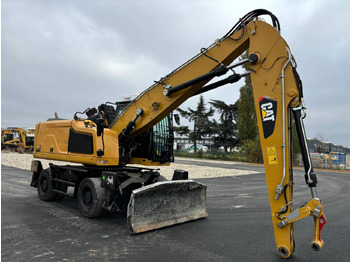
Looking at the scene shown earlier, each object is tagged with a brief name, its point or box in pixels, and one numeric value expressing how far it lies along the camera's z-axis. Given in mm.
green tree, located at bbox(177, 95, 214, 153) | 42491
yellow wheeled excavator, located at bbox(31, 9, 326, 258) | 3902
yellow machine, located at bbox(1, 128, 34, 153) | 32034
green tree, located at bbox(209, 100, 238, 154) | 40844
